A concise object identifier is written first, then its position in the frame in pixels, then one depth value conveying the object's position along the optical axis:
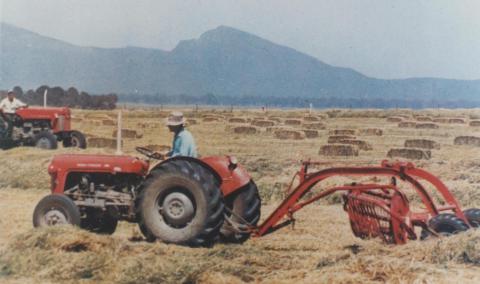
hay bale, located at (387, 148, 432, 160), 21.53
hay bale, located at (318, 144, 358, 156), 22.86
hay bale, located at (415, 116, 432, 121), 39.85
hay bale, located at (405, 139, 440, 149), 24.77
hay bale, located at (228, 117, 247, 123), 38.66
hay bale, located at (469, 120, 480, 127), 34.03
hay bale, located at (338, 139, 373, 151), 24.64
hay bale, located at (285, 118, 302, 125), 38.67
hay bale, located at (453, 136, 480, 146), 25.12
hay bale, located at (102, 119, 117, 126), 36.52
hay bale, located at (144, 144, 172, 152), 21.79
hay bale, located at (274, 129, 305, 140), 29.34
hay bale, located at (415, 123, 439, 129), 35.01
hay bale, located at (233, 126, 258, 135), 31.40
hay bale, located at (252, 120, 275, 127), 36.05
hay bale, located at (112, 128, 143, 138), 27.83
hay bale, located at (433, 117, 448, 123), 39.19
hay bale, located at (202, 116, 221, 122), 40.23
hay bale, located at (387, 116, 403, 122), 41.41
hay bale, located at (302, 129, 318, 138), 30.95
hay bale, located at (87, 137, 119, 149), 24.19
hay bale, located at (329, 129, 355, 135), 30.84
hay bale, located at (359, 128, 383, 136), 31.79
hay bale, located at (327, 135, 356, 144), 26.01
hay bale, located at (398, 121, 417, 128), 36.04
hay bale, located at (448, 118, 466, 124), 38.29
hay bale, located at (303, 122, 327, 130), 36.04
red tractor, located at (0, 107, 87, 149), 19.12
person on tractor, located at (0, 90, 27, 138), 19.00
